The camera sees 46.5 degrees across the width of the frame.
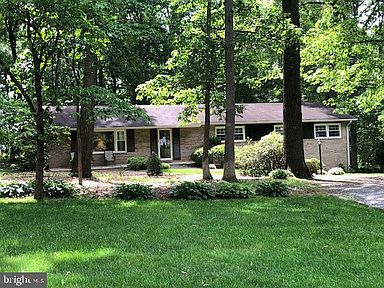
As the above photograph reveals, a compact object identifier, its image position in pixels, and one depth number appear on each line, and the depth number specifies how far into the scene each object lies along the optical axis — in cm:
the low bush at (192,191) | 1122
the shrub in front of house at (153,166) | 1967
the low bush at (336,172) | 2193
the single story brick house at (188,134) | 2661
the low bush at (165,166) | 2331
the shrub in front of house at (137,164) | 2367
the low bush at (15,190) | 1155
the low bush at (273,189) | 1187
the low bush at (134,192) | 1127
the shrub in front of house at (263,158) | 1930
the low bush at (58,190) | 1153
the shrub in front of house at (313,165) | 2119
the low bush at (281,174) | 1658
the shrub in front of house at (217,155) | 2434
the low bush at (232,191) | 1140
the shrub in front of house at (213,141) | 2645
